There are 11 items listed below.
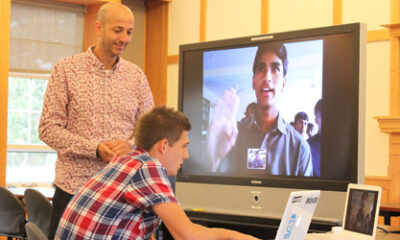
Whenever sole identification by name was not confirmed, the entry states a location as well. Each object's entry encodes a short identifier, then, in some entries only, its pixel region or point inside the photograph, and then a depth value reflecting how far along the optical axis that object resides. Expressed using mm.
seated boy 1909
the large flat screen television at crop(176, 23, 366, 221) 2699
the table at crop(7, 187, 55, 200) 5335
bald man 2588
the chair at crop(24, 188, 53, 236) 4719
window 7664
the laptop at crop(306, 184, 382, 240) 2430
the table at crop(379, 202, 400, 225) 4445
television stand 2674
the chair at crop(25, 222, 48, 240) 2002
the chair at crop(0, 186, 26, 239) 5098
